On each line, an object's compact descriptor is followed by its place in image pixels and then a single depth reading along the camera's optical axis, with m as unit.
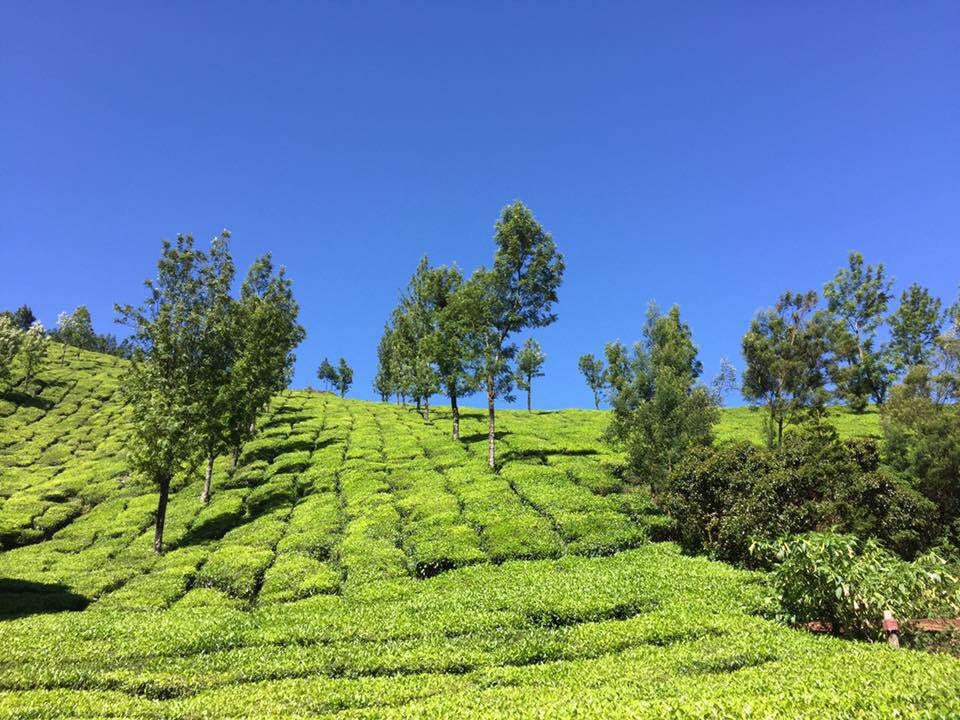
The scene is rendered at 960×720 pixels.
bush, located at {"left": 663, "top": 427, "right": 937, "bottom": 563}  25.70
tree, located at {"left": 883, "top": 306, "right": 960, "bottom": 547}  32.91
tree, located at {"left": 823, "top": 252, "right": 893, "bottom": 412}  76.69
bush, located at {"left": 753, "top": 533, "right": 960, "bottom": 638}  17.34
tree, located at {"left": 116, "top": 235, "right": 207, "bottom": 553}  33.47
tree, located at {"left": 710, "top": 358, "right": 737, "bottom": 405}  71.47
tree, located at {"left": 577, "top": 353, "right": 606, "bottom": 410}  96.67
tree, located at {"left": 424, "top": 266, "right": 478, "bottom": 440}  47.30
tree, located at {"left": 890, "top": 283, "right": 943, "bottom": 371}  79.38
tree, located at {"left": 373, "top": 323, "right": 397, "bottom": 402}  98.00
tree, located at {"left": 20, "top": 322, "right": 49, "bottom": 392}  75.69
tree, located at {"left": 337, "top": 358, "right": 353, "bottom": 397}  114.94
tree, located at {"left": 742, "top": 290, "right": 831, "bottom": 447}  46.50
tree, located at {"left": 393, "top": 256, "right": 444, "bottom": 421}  55.91
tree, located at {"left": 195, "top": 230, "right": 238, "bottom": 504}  37.81
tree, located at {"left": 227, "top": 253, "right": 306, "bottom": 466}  40.94
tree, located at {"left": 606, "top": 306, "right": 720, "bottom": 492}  35.72
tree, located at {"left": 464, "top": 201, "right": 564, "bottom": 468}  43.19
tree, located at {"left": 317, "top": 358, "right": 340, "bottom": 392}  116.20
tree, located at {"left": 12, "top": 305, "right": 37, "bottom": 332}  139.50
